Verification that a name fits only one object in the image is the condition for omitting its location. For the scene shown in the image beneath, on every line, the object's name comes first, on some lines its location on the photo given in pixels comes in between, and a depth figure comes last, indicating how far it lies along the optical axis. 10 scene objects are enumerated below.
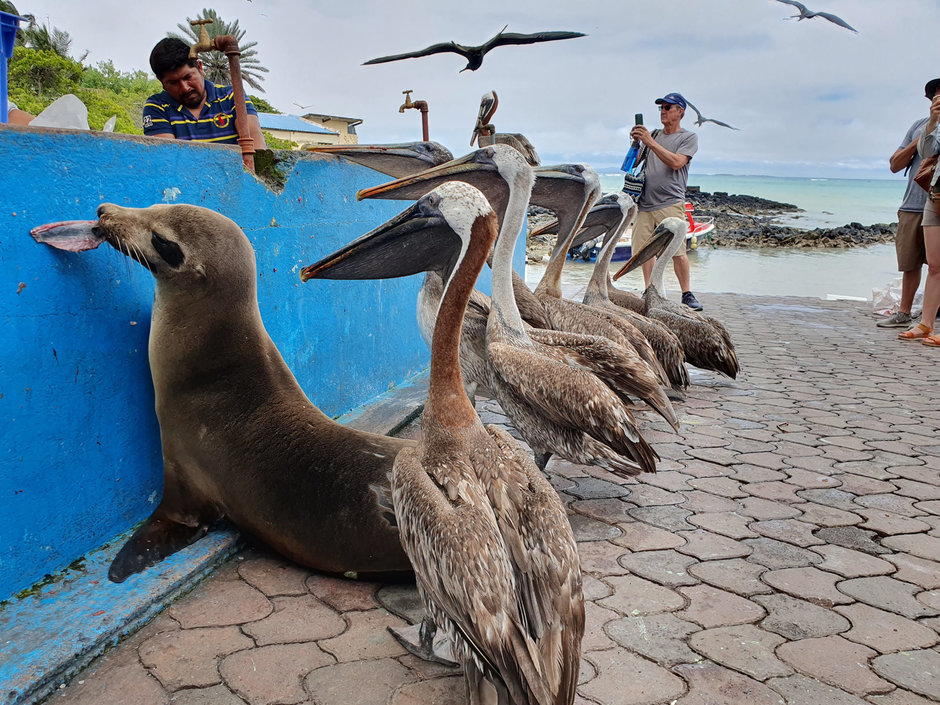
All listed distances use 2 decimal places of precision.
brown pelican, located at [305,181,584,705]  2.00
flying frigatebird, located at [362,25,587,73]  5.09
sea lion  2.73
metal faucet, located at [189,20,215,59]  3.36
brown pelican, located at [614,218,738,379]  6.06
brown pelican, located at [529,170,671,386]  5.50
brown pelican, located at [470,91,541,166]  6.70
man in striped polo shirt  4.43
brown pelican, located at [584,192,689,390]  5.72
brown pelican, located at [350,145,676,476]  3.65
